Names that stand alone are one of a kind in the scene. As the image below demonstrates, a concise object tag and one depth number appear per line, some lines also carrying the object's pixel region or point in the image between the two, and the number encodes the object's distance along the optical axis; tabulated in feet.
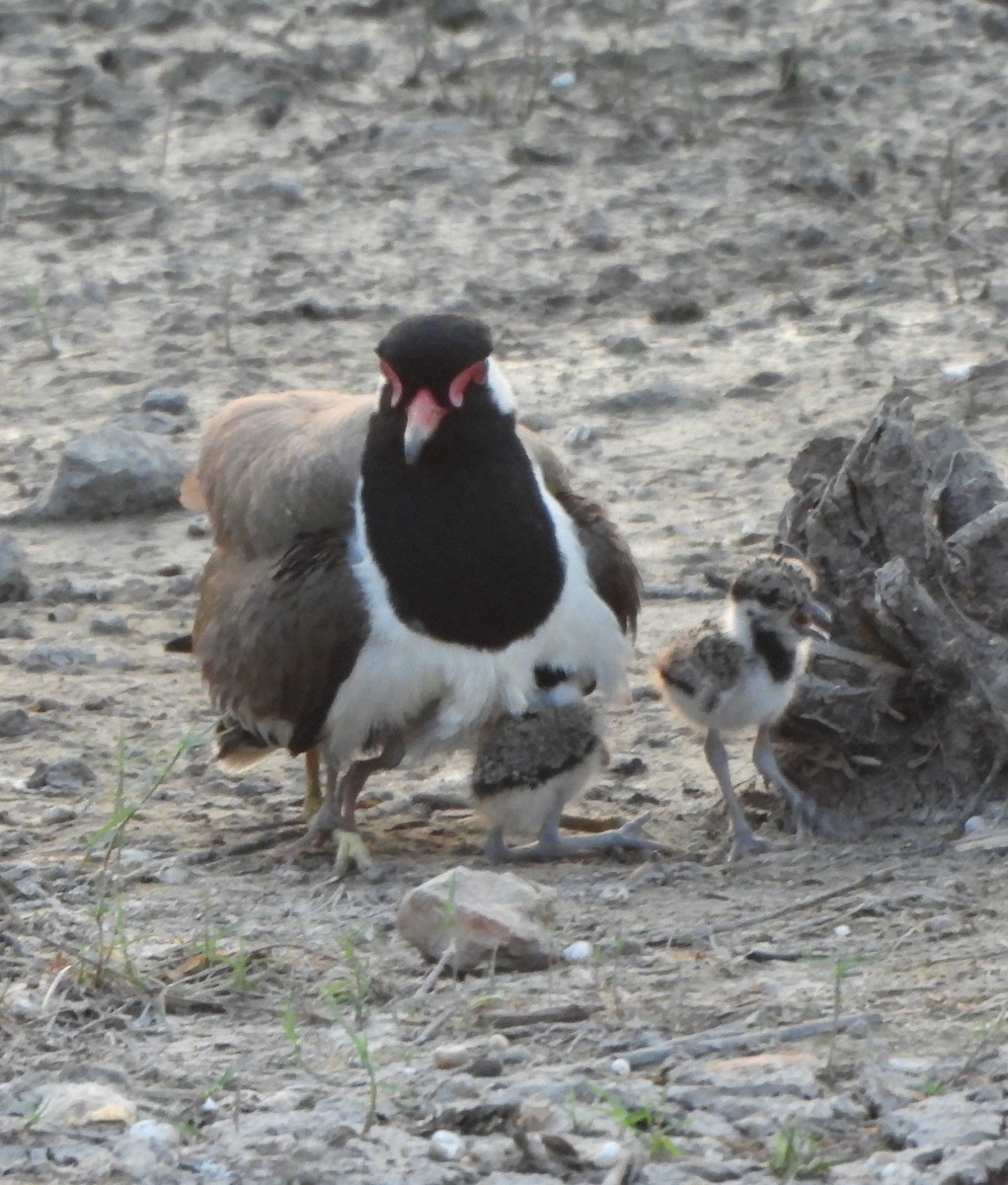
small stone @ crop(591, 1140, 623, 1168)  26.91
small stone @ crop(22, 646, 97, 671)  48.85
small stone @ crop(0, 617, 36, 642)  50.39
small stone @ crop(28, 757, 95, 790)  43.65
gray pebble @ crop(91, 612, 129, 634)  50.60
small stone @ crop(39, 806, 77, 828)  42.16
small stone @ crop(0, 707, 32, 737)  45.93
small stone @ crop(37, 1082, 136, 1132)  28.07
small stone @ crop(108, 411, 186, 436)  59.88
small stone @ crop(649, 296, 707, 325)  64.03
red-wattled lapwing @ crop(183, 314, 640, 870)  39.58
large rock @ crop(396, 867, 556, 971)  32.73
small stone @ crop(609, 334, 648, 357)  62.54
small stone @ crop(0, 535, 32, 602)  51.88
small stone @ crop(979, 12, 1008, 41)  82.02
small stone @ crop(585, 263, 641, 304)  66.28
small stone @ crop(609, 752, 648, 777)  44.86
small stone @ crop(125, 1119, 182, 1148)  27.78
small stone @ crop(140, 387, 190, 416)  60.85
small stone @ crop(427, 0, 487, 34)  85.15
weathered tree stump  39.70
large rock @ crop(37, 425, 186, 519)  55.93
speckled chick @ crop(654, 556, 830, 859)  39.32
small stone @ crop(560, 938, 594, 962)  33.67
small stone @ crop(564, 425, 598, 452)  58.08
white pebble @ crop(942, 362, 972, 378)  59.06
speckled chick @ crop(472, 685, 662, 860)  39.83
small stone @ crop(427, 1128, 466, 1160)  27.22
